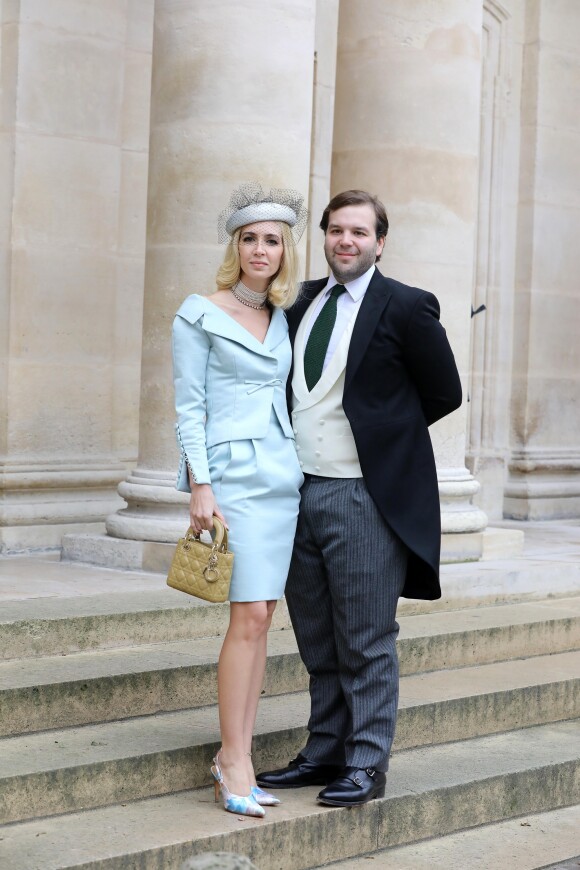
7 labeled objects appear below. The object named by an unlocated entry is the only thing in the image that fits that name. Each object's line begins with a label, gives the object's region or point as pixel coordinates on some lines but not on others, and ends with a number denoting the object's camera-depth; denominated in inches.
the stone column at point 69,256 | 314.3
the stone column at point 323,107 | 378.0
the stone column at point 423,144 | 313.9
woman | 166.2
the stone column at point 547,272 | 439.5
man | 171.2
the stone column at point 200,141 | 271.4
